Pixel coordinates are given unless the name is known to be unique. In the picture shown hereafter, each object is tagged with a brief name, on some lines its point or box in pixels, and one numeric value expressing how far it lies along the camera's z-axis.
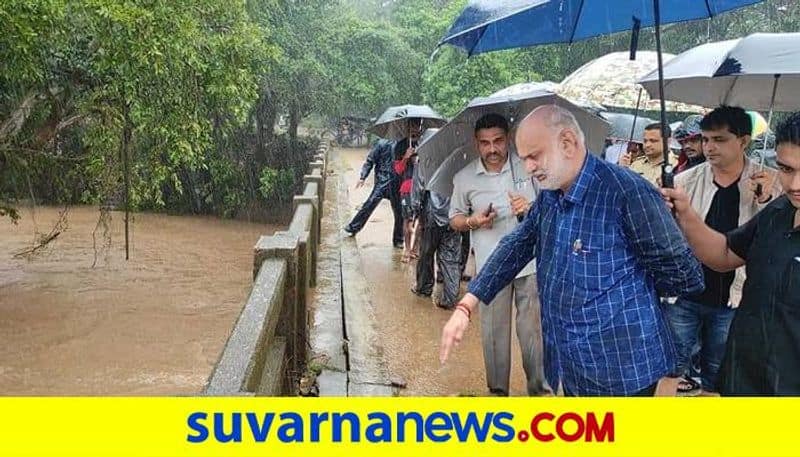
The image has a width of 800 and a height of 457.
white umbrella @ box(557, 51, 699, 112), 7.52
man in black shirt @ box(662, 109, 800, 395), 2.14
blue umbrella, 3.65
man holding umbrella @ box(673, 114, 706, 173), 4.75
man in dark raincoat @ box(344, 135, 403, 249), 8.76
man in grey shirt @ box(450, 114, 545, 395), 3.74
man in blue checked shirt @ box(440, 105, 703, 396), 2.26
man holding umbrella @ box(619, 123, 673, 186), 5.08
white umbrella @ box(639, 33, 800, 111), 3.63
